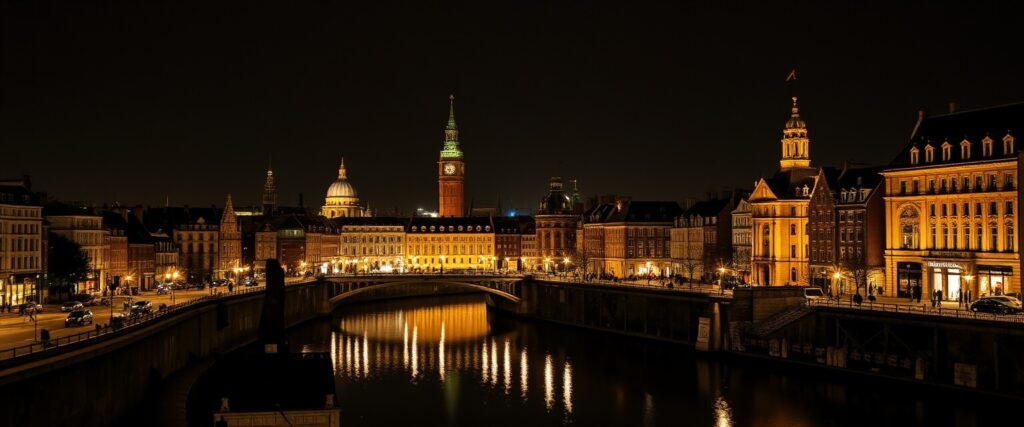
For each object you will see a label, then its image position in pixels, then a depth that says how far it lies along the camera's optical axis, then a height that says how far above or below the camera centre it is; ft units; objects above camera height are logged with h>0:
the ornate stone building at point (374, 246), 639.35 +2.97
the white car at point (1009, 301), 221.97 -10.91
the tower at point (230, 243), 508.12 +3.97
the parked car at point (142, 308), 239.95 -13.00
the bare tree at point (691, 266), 387.49 -6.01
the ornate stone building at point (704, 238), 402.76 +4.63
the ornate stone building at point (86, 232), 339.36 +6.34
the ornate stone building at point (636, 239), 469.98 +4.83
